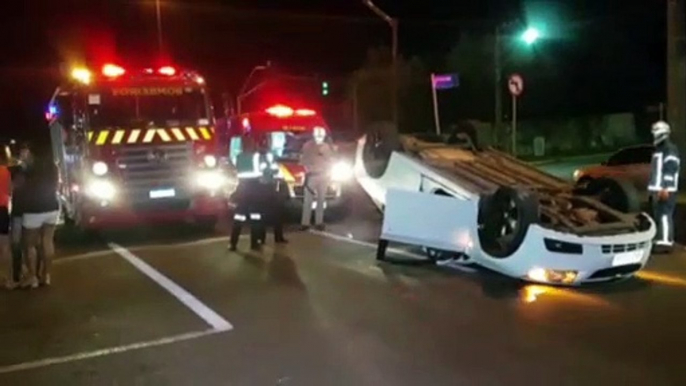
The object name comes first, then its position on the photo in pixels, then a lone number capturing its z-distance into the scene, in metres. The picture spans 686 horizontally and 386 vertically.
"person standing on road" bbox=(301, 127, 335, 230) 17.22
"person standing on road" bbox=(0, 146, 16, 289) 12.42
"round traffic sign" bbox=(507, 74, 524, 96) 26.50
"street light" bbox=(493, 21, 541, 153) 30.66
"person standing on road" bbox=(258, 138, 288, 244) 15.07
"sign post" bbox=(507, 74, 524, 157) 26.50
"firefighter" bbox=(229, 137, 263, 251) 14.92
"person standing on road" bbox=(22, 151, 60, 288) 11.84
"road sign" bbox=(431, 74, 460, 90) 26.61
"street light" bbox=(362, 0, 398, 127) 31.19
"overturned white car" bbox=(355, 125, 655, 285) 11.12
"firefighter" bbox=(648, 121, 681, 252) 14.11
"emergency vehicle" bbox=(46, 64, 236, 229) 16.55
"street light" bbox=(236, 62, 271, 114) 23.44
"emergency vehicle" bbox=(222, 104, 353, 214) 19.25
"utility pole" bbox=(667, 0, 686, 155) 20.92
